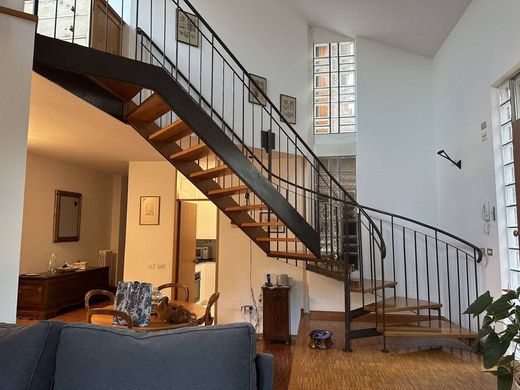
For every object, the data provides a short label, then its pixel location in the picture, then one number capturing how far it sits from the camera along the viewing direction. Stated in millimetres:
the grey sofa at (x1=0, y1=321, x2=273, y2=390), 1314
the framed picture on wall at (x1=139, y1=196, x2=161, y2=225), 6020
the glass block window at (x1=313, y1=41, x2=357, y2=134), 5594
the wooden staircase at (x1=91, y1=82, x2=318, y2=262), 3344
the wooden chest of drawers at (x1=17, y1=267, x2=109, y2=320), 5359
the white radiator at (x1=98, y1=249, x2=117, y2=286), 7075
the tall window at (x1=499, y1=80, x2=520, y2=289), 3238
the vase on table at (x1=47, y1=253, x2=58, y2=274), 6110
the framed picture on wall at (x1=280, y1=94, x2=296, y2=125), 5355
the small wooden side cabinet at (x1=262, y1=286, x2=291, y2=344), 5109
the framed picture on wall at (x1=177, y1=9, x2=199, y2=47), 4613
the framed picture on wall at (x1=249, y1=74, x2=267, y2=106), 5117
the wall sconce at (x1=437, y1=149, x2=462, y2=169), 4261
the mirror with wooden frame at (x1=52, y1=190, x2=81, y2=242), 6285
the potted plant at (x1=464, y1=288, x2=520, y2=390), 1878
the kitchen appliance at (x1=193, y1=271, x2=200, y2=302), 6678
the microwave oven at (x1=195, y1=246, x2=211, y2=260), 7625
